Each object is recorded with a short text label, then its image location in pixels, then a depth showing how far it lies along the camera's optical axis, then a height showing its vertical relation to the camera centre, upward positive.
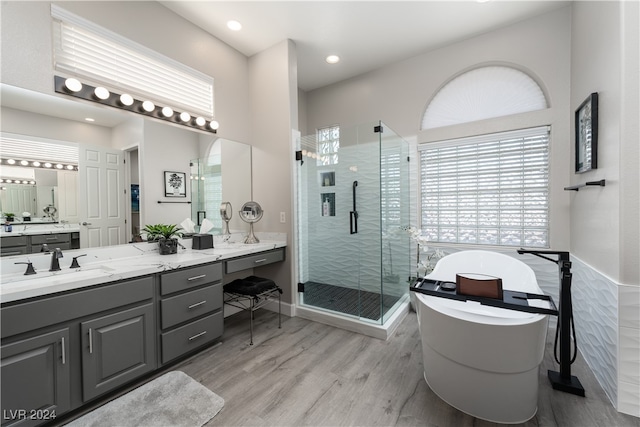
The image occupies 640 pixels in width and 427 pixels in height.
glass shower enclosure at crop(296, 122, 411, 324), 2.70 -0.14
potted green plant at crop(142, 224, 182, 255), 2.36 -0.25
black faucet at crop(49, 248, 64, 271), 1.81 -0.34
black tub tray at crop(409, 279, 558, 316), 1.56 -0.61
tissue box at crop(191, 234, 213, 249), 2.64 -0.32
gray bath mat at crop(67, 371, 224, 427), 1.53 -1.23
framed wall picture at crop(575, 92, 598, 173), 1.97 +0.58
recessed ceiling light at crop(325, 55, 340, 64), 3.31 +1.92
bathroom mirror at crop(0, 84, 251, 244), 1.76 +0.70
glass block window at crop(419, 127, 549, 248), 2.71 +0.20
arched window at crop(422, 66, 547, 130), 2.76 +1.23
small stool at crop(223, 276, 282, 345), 2.49 -0.78
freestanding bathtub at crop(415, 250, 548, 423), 1.49 -0.91
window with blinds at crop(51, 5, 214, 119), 1.94 +1.25
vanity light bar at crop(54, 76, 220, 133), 1.95 +0.93
